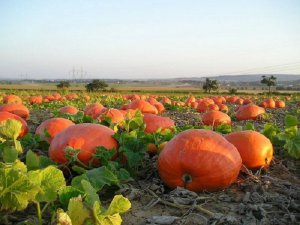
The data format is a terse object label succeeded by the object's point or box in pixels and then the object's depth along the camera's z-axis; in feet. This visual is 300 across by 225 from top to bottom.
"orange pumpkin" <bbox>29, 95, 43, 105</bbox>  34.51
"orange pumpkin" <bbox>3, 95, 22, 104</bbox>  26.84
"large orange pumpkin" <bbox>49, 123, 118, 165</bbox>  7.62
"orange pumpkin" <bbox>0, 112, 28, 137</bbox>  11.63
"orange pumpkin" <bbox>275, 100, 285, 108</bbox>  37.73
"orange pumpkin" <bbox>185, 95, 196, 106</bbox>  33.63
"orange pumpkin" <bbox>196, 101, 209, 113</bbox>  28.18
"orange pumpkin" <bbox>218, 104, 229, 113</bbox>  27.82
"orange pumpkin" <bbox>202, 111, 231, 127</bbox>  17.88
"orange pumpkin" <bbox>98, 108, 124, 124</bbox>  12.27
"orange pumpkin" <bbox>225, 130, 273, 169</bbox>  8.22
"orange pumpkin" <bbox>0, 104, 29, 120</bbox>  16.96
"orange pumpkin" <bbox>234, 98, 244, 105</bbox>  42.07
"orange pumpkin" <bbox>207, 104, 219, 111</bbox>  27.78
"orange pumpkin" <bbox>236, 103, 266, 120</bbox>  22.71
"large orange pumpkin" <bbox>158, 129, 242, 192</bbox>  6.74
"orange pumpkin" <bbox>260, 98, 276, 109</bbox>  36.74
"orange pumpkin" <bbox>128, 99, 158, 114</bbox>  19.39
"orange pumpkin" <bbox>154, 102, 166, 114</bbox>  25.34
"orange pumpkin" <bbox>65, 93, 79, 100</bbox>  40.92
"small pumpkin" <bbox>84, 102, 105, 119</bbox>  15.60
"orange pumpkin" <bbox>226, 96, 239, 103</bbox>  44.00
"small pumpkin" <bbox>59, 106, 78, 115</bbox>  16.06
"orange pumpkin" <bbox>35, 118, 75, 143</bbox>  9.82
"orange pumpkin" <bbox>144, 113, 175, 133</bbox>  10.80
